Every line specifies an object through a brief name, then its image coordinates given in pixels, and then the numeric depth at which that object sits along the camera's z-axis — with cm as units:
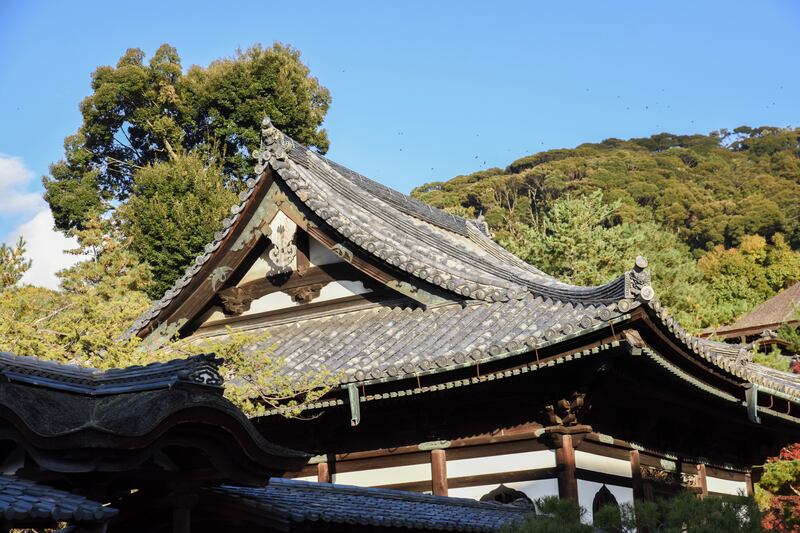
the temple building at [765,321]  3406
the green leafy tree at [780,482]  1967
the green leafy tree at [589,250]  3088
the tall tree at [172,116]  3941
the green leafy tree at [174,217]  3180
